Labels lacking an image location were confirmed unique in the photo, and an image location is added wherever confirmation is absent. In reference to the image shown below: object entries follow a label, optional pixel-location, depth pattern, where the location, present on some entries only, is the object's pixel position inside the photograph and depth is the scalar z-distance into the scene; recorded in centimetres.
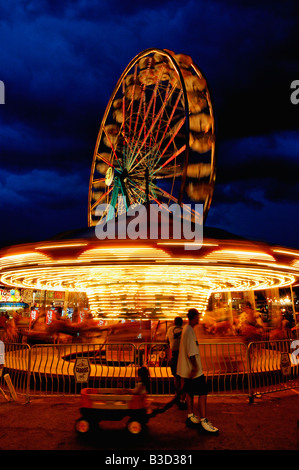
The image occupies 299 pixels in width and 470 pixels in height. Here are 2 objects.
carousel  685
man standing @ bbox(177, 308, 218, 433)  449
